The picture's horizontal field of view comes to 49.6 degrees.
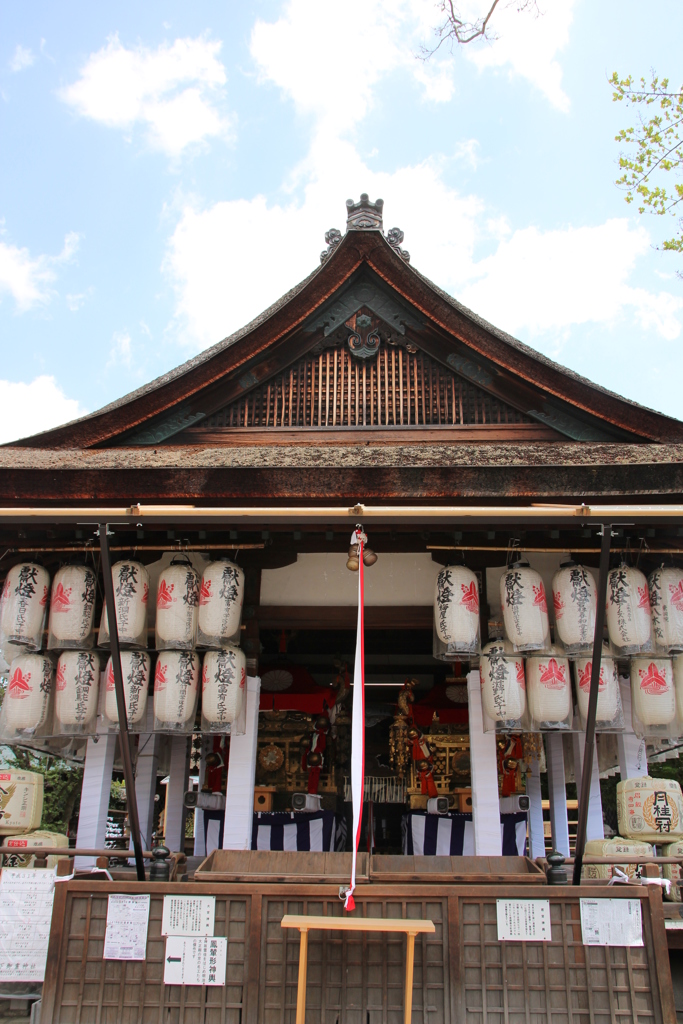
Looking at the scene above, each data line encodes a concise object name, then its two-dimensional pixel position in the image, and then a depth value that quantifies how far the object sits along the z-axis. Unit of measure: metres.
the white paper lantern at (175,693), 6.04
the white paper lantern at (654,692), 5.98
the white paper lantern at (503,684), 5.98
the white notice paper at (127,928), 4.85
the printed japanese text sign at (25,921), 5.25
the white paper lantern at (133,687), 6.08
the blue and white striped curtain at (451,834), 8.30
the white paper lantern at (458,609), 6.07
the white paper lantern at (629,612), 5.90
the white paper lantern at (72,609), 6.19
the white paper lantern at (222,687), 6.09
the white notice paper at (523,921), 4.80
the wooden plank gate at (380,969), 4.69
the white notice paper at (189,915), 4.87
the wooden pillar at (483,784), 6.14
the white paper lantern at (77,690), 6.11
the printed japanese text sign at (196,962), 4.79
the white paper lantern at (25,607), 6.15
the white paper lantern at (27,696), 6.07
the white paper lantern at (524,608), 5.97
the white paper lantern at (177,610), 6.18
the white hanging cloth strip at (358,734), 4.51
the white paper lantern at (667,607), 5.96
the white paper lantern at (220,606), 6.14
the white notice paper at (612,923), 4.79
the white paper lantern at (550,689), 5.92
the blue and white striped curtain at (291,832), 8.30
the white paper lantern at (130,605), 6.12
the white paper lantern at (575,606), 5.95
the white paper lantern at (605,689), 5.93
